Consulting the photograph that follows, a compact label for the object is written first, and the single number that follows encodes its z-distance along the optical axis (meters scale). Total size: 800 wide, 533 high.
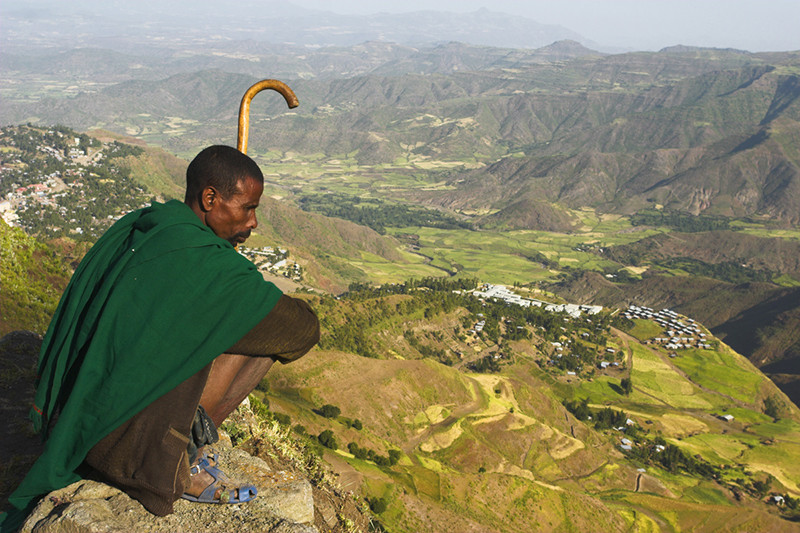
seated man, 3.43
